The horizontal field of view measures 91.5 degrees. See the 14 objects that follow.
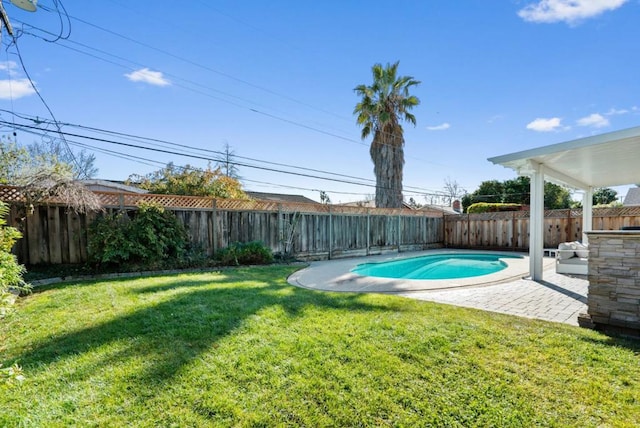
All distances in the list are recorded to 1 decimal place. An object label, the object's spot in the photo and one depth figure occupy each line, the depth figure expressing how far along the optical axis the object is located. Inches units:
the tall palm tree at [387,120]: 658.2
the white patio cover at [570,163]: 199.3
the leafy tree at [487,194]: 1056.2
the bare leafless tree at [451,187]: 1397.9
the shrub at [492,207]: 711.0
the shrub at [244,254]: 336.5
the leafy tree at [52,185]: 260.1
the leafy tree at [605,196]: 1008.9
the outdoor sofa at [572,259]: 281.6
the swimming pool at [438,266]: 365.7
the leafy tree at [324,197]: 783.1
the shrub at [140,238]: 270.5
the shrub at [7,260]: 118.4
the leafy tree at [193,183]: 473.4
